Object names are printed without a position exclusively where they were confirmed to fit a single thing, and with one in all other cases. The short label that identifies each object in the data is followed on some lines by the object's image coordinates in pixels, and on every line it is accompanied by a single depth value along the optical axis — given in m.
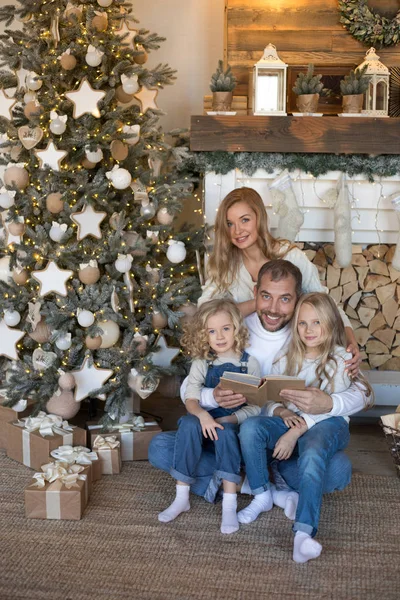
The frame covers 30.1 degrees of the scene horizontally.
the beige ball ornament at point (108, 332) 3.08
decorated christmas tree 3.09
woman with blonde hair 3.02
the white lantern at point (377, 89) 3.61
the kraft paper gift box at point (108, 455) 2.96
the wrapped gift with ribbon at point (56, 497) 2.54
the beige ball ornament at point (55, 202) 3.05
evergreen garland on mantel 3.49
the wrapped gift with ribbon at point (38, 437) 2.98
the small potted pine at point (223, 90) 3.52
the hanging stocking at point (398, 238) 3.46
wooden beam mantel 3.43
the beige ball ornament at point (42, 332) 3.18
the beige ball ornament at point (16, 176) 3.11
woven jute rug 2.13
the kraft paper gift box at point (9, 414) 3.23
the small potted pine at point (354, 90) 3.50
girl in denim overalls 2.56
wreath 3.80
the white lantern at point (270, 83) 3.57
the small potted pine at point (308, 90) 3.49
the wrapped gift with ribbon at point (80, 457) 2.79
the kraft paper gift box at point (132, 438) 3.11
